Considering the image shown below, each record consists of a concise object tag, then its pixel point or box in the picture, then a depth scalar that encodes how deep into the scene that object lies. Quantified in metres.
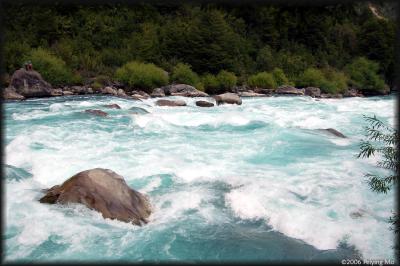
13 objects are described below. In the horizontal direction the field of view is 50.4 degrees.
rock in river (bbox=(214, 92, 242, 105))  20.83
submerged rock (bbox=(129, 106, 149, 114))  16.05
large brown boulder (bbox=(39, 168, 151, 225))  6.44
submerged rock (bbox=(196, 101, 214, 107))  19.47
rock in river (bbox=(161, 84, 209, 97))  24.67
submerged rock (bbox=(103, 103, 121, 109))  16.89
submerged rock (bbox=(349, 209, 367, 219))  7.14
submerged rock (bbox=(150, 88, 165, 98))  23.92
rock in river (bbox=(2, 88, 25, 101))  18.50
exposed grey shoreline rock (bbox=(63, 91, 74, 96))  22.41
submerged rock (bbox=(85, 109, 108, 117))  14.81
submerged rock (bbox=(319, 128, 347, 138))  13.17
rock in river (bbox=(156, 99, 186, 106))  18.95
